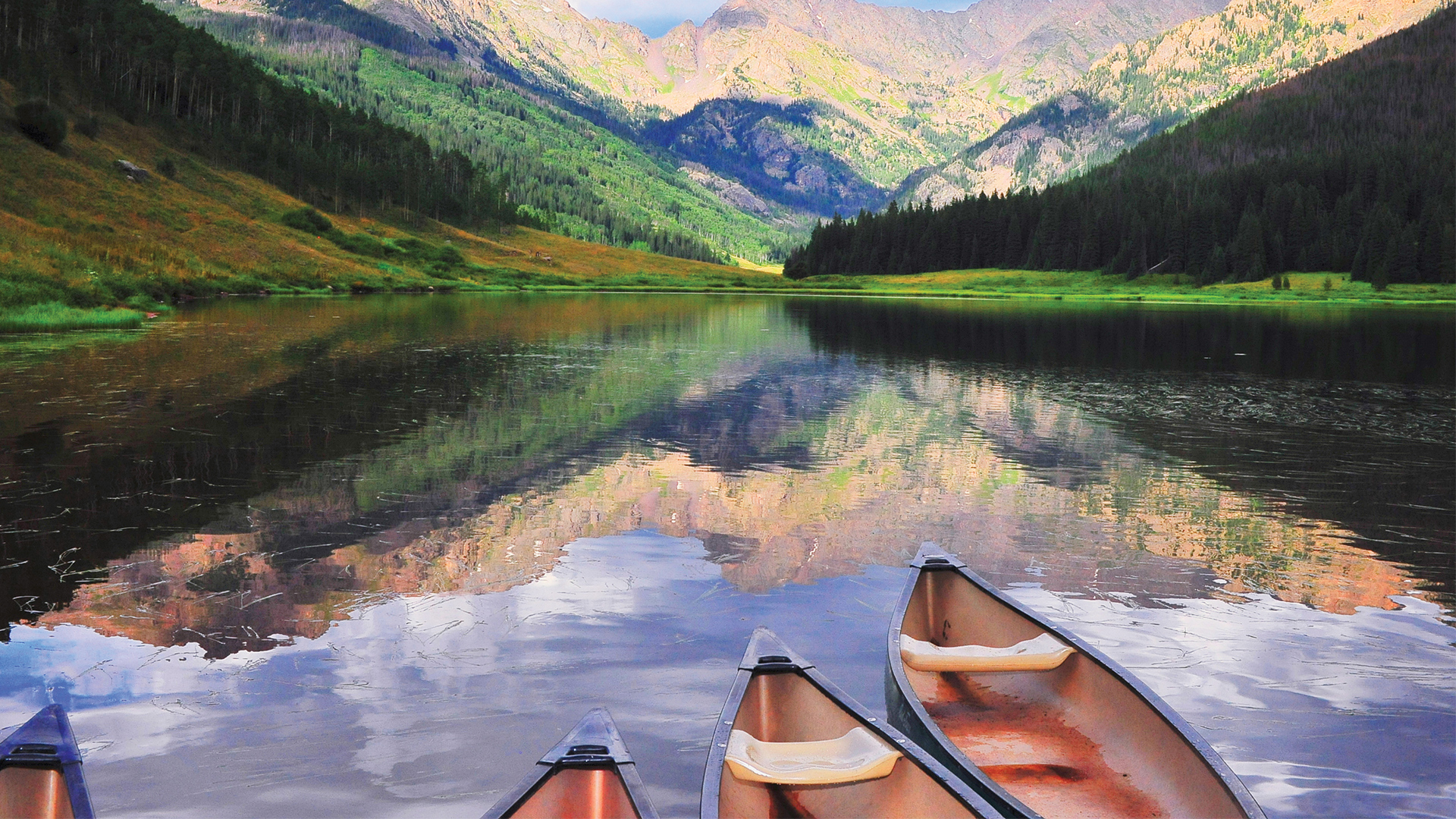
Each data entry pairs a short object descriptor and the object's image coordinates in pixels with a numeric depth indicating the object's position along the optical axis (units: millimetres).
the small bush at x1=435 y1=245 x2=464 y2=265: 153250
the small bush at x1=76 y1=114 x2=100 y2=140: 116688
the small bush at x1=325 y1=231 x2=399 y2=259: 137000
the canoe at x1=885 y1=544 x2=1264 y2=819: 6578
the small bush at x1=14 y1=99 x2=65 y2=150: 99938
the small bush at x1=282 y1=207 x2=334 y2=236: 133875
